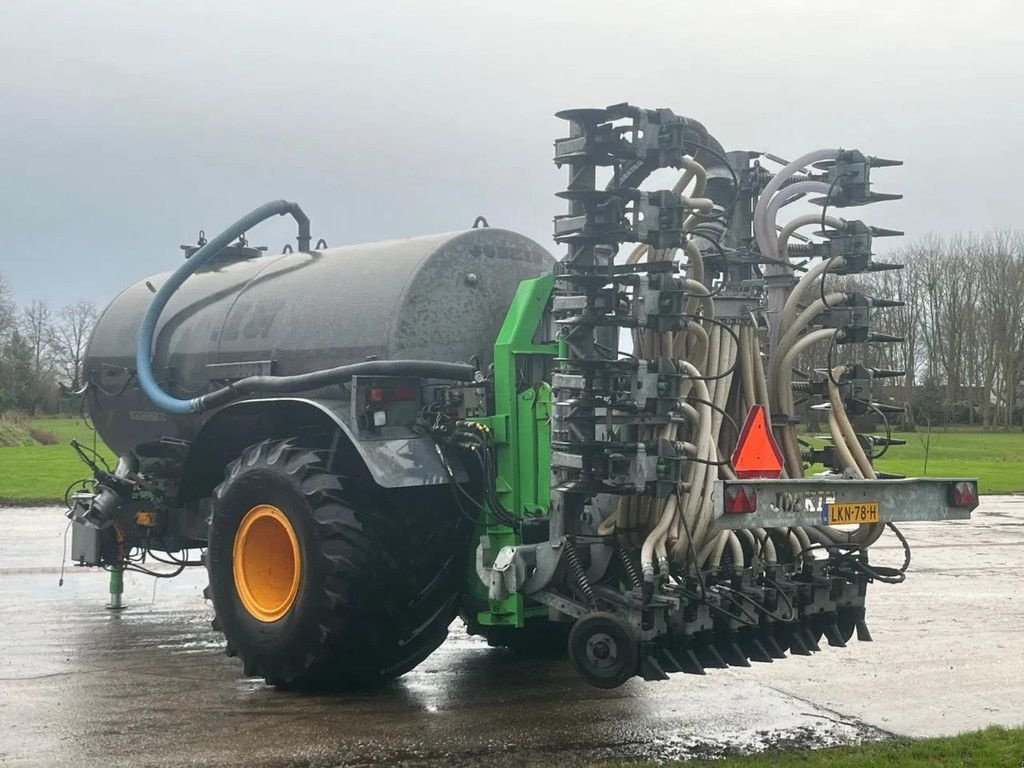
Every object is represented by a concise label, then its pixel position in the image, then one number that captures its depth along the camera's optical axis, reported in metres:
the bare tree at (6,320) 49.34
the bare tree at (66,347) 49.43
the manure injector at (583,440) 6.74
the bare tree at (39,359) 45.28
